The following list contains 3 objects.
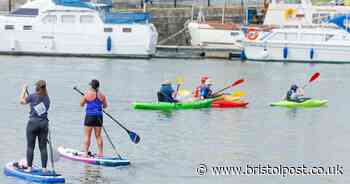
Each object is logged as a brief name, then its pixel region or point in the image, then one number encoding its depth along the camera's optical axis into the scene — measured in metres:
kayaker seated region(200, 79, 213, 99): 45.25
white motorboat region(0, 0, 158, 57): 71.88
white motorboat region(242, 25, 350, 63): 74.81
